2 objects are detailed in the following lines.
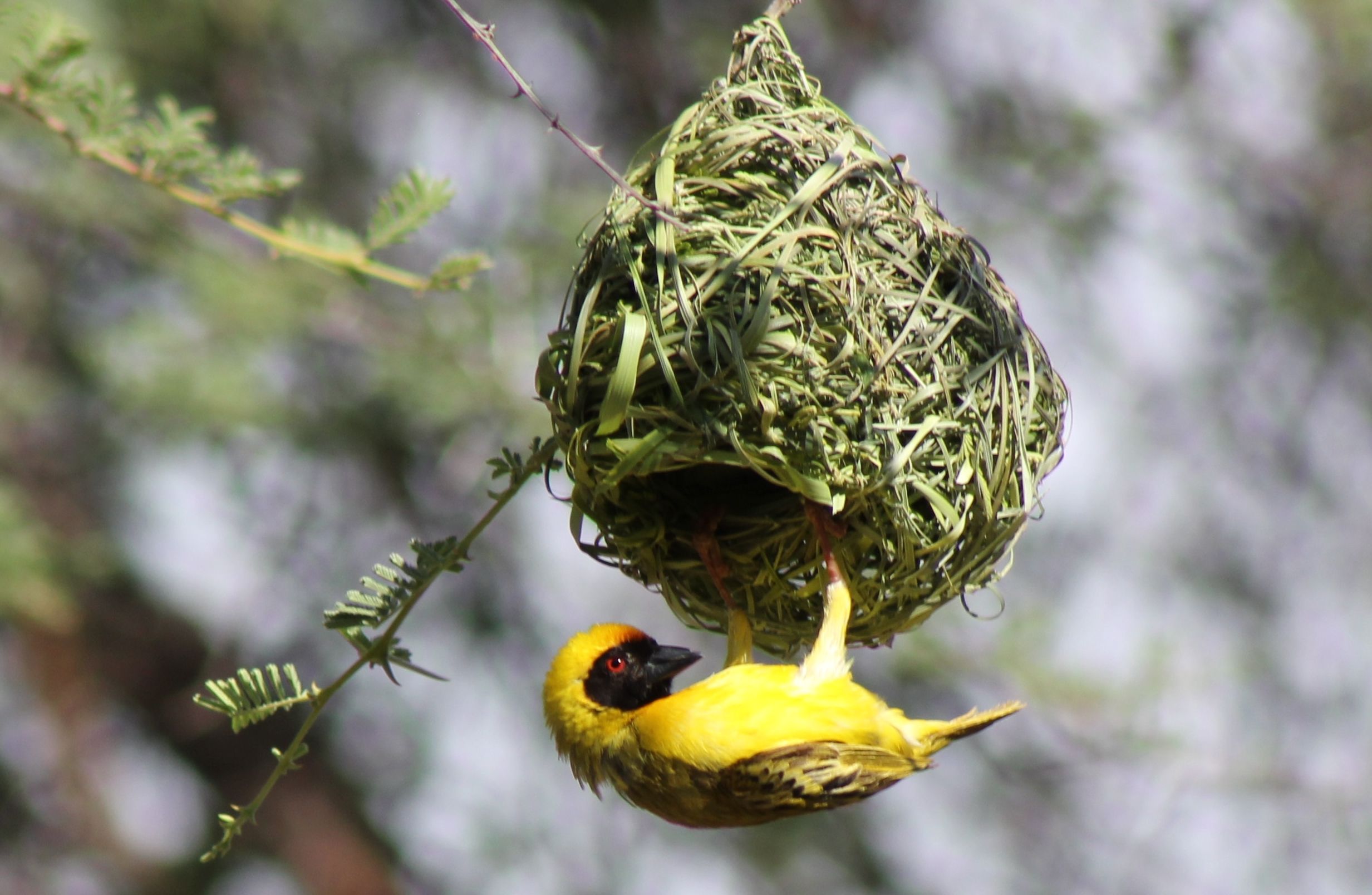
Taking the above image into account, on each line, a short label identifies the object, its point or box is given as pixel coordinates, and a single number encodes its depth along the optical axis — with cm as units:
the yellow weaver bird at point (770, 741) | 537
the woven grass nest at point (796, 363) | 460
